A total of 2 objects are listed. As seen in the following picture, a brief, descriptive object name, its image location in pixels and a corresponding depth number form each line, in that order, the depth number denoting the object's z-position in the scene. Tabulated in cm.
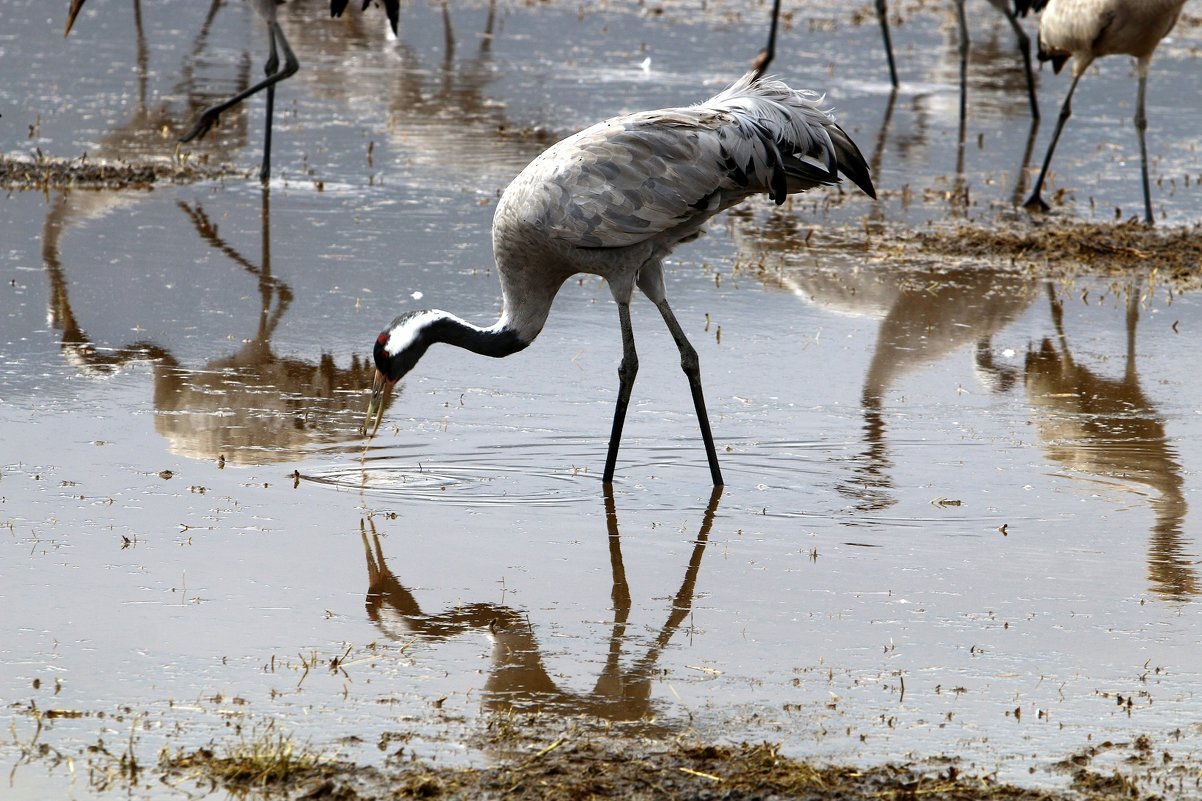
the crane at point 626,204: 1230
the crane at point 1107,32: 2217
